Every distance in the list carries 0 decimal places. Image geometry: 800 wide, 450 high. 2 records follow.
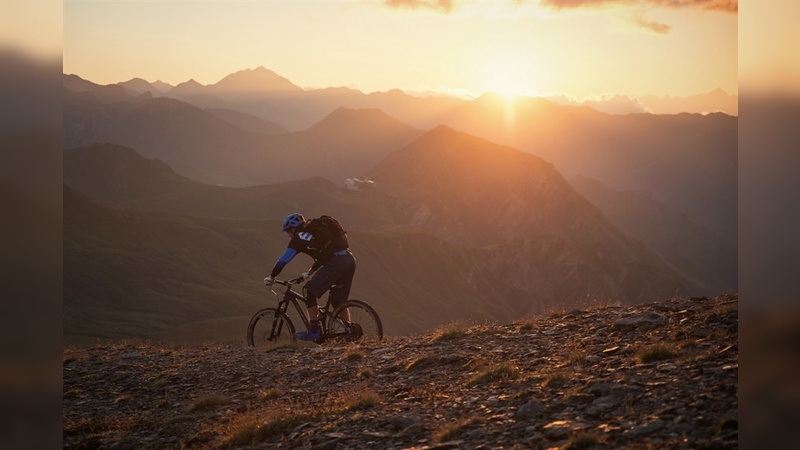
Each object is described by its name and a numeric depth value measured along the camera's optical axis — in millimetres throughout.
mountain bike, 14281
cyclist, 13977
